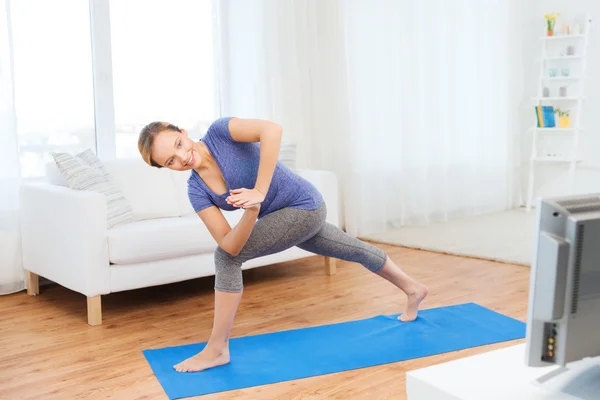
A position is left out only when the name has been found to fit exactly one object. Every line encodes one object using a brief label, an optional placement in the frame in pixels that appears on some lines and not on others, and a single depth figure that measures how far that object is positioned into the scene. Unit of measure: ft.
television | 3.75
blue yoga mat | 8.20
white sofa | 10.50
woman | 7.90
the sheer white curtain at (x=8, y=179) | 12.16
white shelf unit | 20.16
